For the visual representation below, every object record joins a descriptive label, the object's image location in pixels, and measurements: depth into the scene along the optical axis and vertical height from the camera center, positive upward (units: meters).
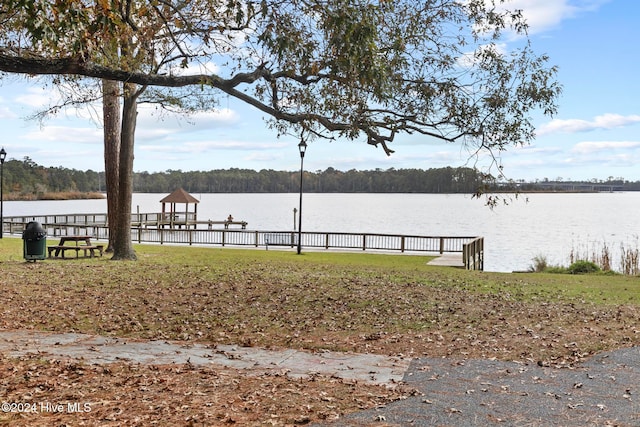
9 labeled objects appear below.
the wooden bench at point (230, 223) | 55.80 -2.90
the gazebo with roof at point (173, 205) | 52.20 -1.41
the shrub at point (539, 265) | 28.31 -3.14
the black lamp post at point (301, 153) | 27.86 +1.65
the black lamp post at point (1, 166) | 33.91 +1.09
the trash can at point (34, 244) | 18.61 -1.66
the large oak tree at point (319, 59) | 8.80 +2.06
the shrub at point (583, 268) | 24.69 -2.78
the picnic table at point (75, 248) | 21.56 -2.01
